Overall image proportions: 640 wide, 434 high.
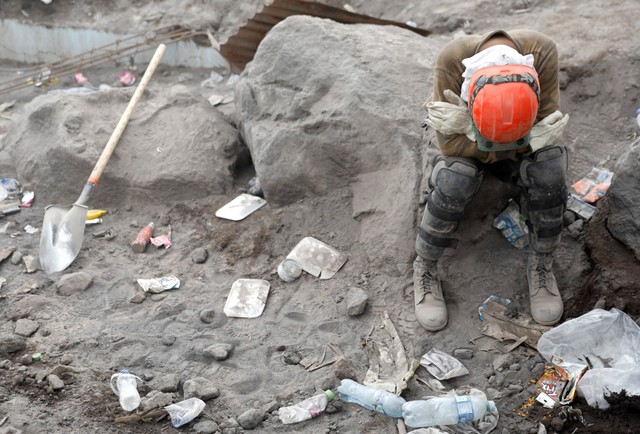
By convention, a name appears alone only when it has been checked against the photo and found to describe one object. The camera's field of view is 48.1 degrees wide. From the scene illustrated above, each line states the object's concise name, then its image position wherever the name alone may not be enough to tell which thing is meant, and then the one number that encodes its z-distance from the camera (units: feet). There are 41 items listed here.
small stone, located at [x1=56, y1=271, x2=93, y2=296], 13.82
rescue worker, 10.33
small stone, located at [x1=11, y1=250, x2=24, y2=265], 14.75
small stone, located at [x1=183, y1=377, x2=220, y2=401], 11.06
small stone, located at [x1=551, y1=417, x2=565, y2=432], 10.23
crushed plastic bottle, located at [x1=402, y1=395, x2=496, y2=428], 10.23
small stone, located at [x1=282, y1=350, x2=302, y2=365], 11.86
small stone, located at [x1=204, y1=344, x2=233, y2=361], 11.93
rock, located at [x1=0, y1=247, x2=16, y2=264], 14.75
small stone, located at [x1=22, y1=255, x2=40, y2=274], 14.51
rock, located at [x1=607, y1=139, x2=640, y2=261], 11.83
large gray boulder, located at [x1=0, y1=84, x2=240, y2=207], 16.44
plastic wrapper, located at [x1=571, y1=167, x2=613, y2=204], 13.58
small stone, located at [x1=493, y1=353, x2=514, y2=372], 11.34
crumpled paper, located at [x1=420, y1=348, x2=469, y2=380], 11.26
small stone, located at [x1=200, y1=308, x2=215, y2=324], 12.91
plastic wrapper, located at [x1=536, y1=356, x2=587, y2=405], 10.62
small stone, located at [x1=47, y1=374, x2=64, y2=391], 11.02
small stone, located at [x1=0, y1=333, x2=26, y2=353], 11.94
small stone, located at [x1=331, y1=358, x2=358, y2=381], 11.32
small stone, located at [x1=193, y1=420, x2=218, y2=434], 10.46
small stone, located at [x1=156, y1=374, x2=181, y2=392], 11.21
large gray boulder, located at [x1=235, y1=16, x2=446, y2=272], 13.88
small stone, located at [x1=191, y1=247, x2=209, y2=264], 14.66
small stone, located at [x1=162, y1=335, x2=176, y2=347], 12.30
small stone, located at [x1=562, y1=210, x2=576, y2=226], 13.29
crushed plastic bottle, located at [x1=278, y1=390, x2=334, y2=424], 10.73
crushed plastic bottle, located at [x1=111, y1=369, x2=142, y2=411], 10.77
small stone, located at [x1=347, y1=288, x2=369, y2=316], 12.55
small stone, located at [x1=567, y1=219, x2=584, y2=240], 12.91
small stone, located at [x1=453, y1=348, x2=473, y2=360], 11.64
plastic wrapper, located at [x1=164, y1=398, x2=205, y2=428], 10.53
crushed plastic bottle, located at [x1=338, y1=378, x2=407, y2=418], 10.55
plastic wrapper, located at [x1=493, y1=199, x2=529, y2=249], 13.01
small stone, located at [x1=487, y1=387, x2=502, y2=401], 10.86
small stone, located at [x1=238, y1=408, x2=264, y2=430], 10.60
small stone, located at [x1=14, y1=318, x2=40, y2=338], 12.44
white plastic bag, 10.94
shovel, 14.69
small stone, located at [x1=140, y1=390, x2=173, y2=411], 10.67
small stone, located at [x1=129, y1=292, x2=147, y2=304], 13.52
